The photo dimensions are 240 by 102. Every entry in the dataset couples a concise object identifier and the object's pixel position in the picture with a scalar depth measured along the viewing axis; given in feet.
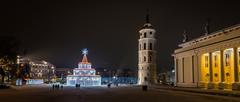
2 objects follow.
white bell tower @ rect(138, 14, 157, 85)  172.32
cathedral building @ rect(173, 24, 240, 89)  82.65
